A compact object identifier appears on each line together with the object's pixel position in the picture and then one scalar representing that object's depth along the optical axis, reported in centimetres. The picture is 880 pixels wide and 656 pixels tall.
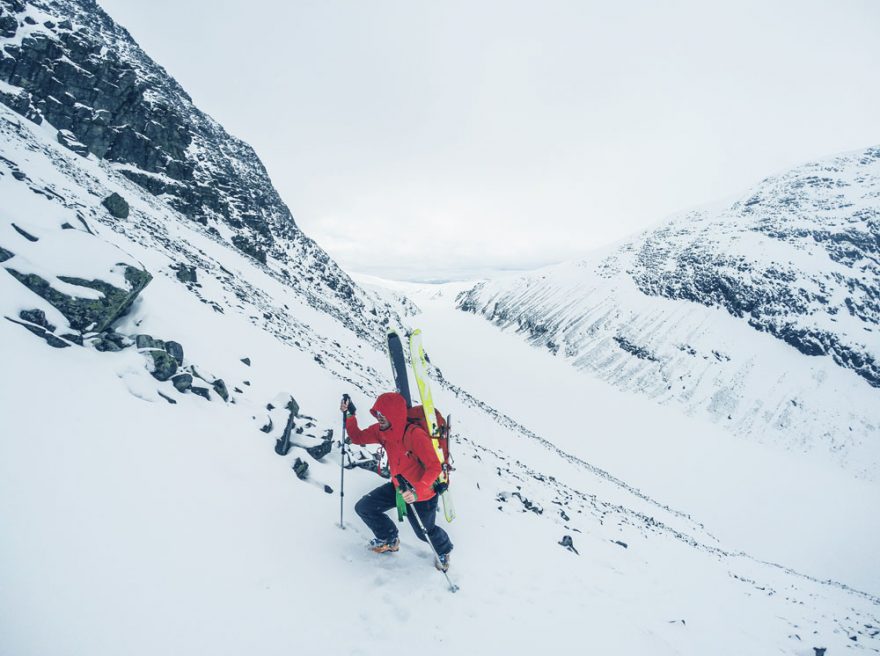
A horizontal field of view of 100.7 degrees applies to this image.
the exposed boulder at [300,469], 692
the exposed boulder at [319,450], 770
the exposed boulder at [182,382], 687
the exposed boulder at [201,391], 712
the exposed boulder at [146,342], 703
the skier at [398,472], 560
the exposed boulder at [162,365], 675
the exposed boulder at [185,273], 1430
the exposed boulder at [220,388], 758
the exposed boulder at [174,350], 733
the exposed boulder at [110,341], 641
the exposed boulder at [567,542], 947
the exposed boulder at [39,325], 566
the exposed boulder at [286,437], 712
